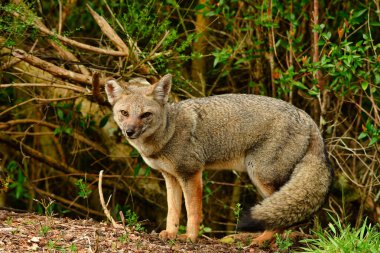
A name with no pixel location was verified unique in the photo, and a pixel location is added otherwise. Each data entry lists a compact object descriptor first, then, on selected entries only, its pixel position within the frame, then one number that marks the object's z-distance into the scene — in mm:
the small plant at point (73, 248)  10930
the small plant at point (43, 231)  11930
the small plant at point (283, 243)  12437
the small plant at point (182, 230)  15966
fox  13687
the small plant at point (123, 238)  11937
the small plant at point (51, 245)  11094
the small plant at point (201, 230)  14301
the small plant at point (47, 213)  12587
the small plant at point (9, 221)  12513
